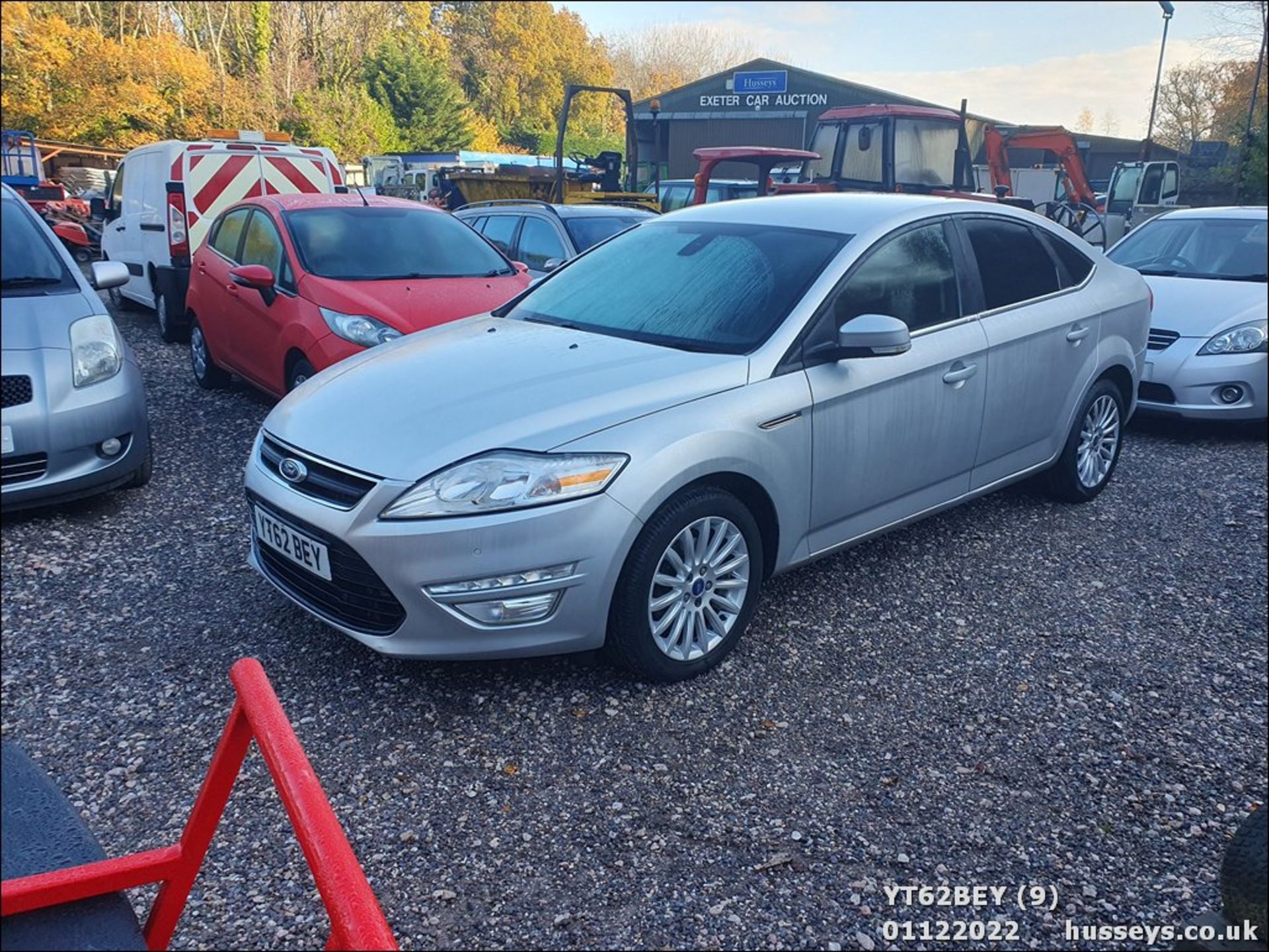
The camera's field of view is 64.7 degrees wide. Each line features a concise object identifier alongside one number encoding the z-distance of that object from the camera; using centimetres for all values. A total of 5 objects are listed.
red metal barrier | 111
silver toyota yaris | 379
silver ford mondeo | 295
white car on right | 602
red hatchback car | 560
